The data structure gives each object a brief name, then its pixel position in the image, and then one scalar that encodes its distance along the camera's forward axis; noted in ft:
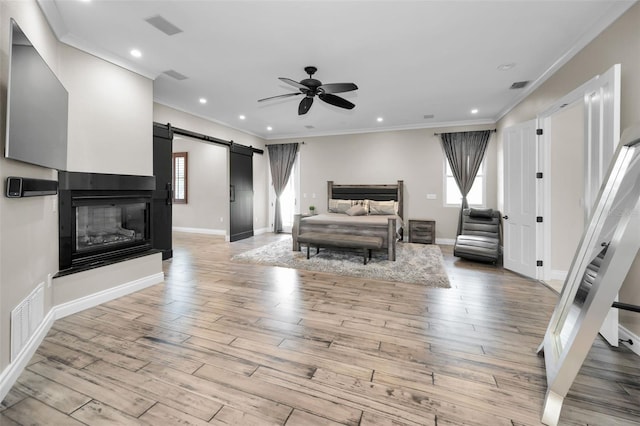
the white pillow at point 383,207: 21.27
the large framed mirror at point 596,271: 4.53
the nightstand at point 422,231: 21.02
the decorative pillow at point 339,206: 22.49
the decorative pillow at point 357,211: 20.88
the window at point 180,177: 27.40
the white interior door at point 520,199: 12.80
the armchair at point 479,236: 15.35
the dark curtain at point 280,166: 26.08
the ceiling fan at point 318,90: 11.24
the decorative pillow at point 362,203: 21.69
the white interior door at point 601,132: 7.55
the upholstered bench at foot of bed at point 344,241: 15.19
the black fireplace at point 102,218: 9.37
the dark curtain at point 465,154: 20.29
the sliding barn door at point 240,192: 22.86
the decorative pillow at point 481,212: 17.55
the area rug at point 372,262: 13.00
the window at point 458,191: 20.94
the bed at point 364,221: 16.21
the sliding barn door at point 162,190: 16.02
